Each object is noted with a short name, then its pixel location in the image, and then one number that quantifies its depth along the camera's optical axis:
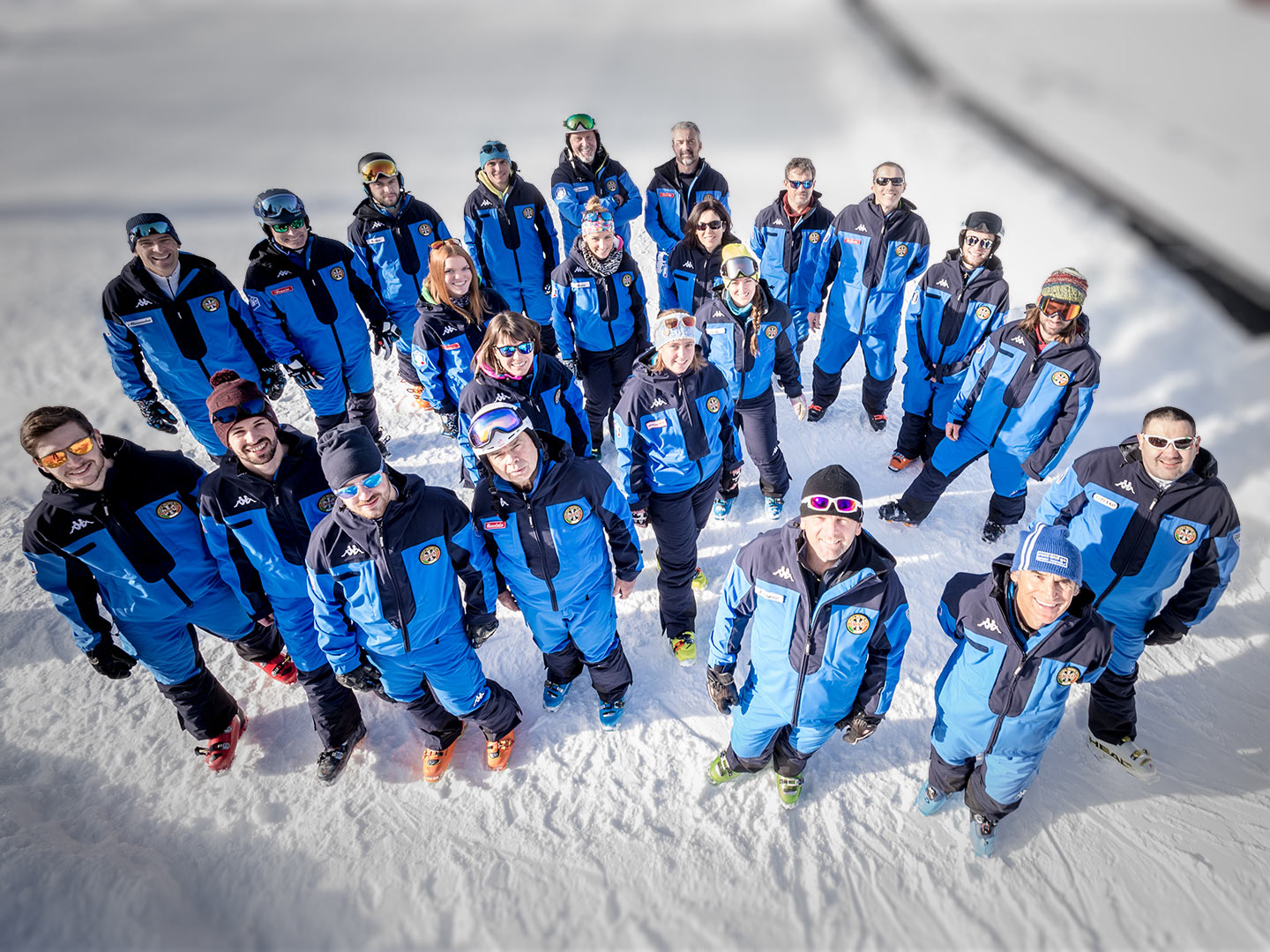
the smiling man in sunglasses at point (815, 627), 2.69
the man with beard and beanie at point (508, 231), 6.01
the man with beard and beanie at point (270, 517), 3.17
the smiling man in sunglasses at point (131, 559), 3.09
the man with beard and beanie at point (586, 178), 6.52
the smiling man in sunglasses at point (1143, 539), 3.23
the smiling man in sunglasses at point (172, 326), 4.48
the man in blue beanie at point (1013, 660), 2.66
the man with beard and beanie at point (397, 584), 2.88
